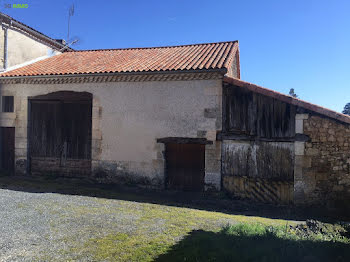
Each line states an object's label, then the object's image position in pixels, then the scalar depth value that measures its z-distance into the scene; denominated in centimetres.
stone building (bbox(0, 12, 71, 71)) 1084
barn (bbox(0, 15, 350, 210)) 770
